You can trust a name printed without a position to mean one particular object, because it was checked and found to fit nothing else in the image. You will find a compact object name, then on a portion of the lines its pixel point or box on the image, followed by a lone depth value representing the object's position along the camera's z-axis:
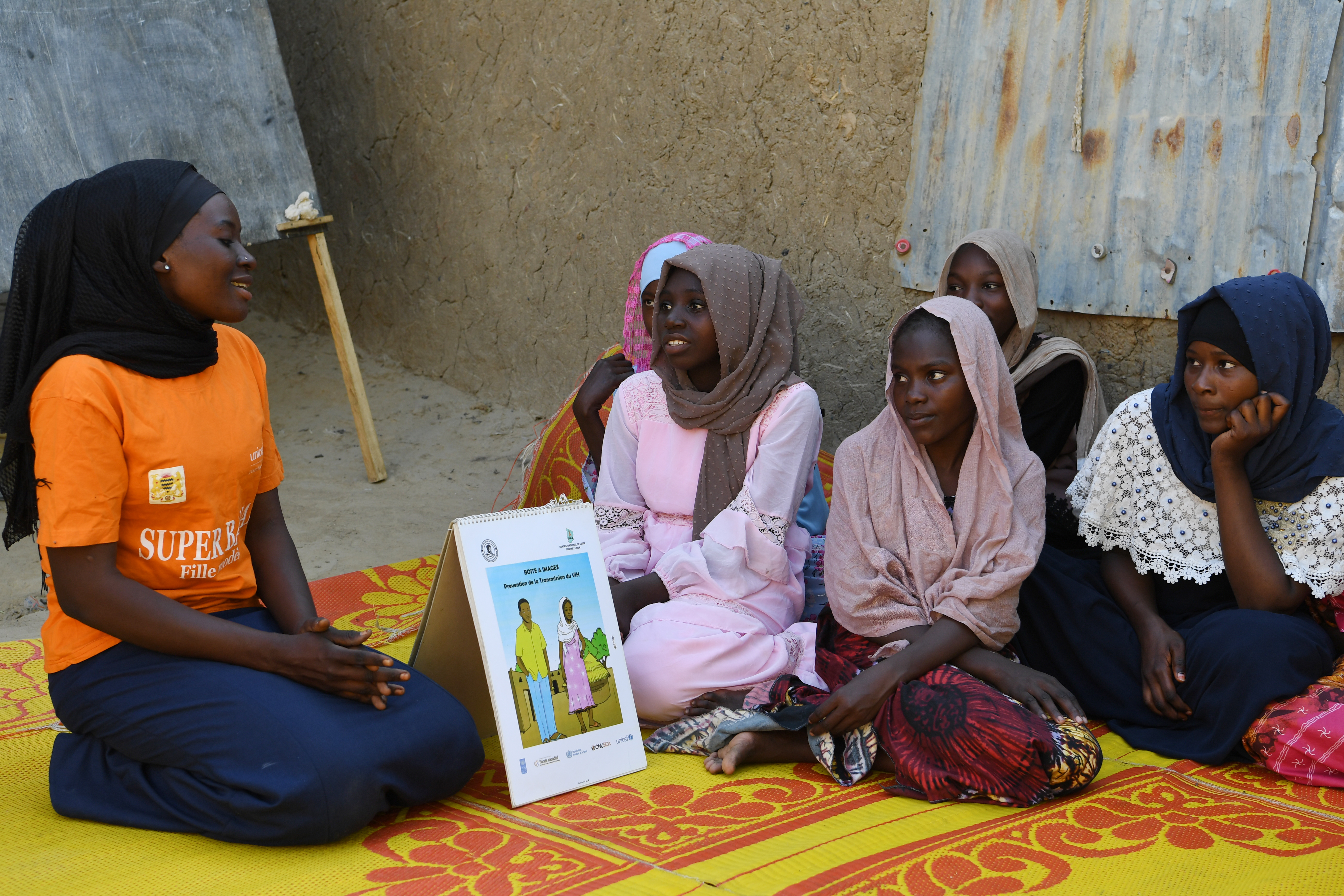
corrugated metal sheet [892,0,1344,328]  3.32
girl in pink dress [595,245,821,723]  3.12
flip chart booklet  2.69
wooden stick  5.76
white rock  5.66
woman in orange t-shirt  2.46
